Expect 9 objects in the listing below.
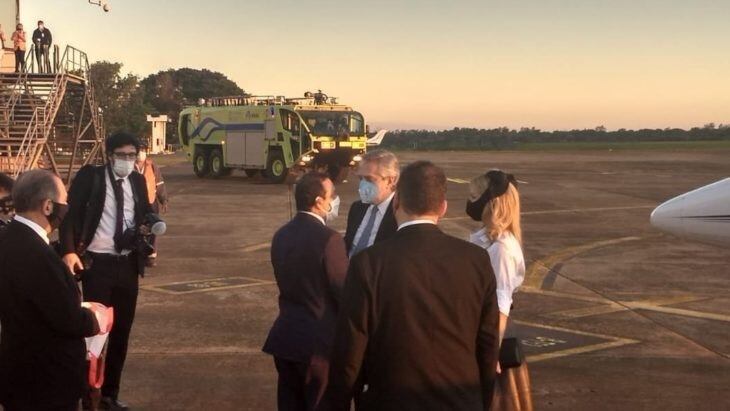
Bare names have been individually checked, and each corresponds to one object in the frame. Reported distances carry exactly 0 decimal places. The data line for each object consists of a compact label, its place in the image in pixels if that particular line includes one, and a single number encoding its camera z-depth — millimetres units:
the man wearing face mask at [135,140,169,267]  9109
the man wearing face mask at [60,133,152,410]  5805
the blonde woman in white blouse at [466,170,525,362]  4254
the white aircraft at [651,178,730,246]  8562
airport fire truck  29328
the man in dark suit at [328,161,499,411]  3074
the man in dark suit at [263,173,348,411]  4289
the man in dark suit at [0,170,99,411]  3691
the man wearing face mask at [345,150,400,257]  4590
